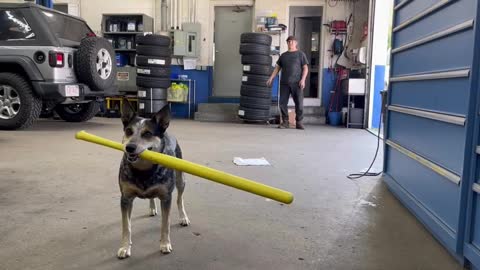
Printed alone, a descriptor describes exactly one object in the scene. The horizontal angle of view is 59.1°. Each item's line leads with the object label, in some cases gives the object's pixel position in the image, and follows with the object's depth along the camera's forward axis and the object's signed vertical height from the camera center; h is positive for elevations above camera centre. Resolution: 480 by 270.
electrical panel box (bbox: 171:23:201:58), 9.56 +1.07
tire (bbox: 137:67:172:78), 8.47 +0.30
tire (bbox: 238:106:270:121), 8.39 -0.50
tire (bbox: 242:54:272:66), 8.19 +0.57
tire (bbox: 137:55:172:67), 8.40 +0.50
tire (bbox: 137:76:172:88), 8.51 +0.09
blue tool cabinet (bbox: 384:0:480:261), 1.99 -0.11
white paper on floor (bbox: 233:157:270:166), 4.22 -0.74
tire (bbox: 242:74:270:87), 8.26 +0.17
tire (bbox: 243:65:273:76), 8.21 +0.38
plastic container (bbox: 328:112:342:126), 9.14 -0.59
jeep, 5.79 +0.29
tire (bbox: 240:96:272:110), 8.34 -0.28
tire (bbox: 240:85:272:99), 8.27 -0.05
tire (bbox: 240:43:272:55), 8.14 +0.77
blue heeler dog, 1.88 -0.40
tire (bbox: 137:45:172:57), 8.36 +0.71
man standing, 7.79 +0.25
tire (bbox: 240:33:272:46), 8.12 +0.97
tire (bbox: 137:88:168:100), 8.56 -0.14
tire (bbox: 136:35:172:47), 8.36 +0.90
